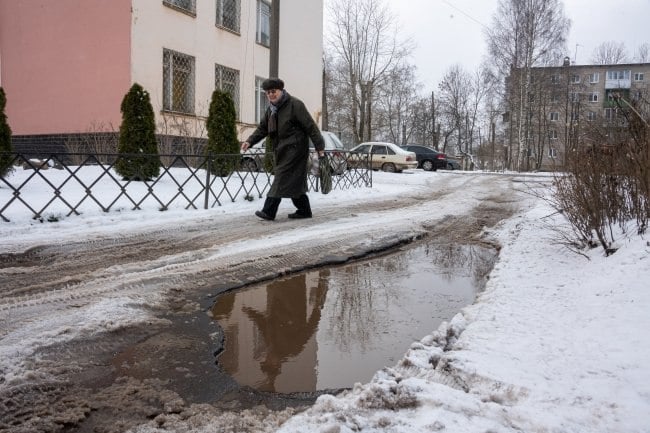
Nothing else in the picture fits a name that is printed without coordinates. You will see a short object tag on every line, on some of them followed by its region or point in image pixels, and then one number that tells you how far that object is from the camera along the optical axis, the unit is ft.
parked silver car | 32.19
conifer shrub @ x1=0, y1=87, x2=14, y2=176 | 27.84
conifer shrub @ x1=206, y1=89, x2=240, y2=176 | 34.37
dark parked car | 94.63
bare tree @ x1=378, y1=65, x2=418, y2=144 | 134.72
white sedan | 78.89
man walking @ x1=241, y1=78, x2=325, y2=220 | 22.36
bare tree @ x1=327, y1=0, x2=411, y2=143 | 120.57
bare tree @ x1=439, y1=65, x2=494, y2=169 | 185.98
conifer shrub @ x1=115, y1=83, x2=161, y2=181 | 29.89
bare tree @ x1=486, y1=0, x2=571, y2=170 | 97.30
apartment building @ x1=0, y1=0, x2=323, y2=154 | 42.60
